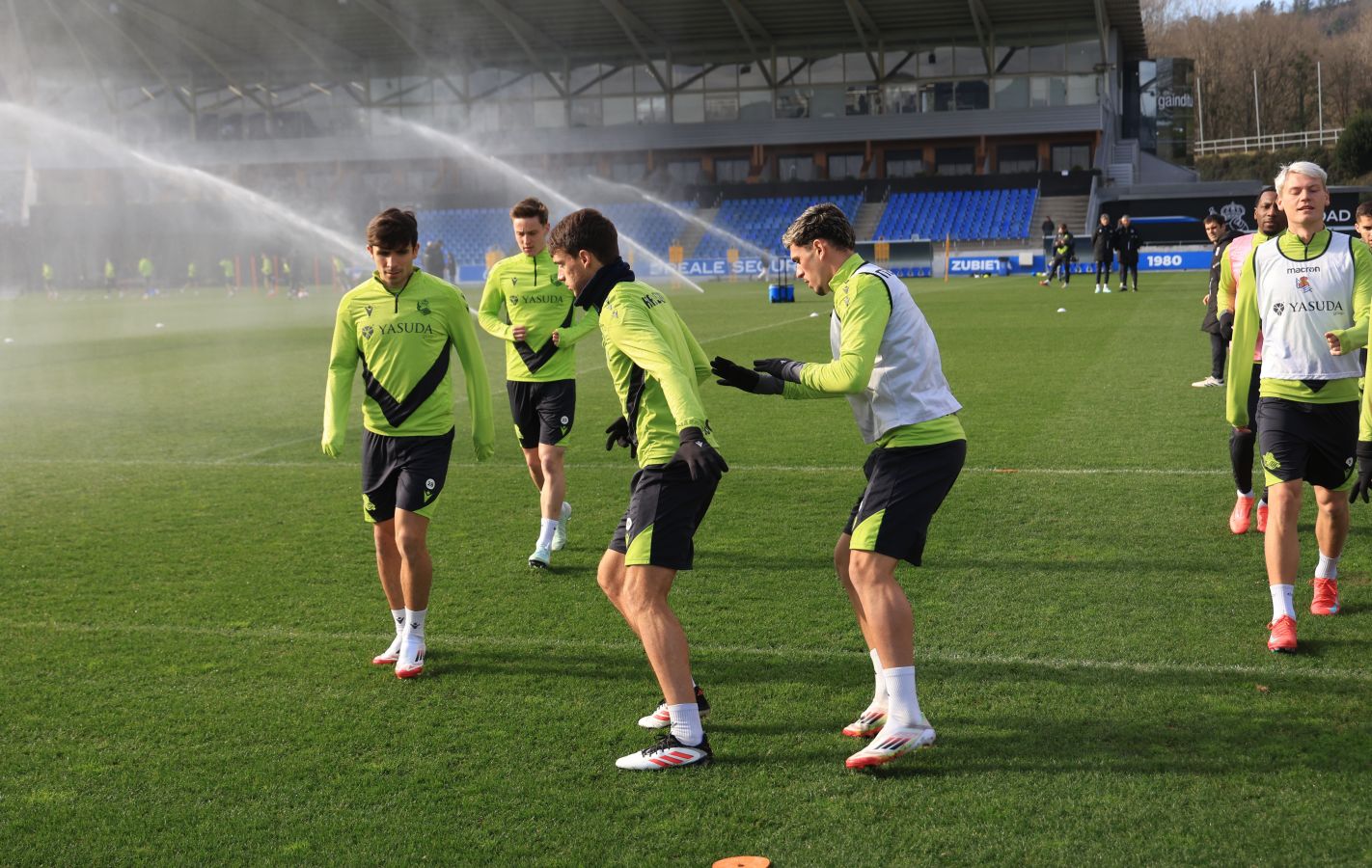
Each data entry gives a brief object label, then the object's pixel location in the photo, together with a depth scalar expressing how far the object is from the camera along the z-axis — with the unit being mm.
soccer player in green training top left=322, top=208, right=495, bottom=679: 6137
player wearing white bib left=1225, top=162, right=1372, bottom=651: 6090
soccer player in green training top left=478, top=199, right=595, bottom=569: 8227
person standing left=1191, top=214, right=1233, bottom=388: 14188
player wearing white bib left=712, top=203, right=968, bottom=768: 4879
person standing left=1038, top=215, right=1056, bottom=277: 47225
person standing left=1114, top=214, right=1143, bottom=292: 33656
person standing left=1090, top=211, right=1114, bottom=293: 33625
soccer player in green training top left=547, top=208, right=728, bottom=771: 4891
